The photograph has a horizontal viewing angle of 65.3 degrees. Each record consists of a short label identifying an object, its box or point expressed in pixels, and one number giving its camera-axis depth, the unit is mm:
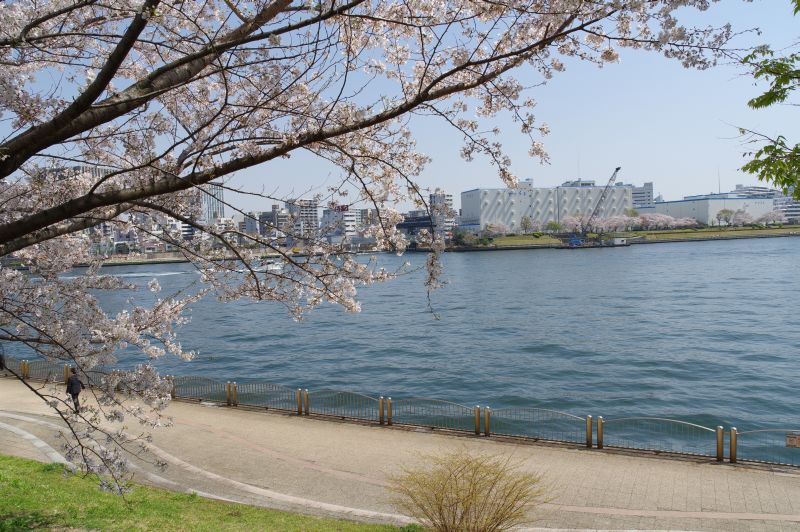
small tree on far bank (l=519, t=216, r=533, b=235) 160488
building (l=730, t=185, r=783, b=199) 183662
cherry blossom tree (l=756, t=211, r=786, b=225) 168012
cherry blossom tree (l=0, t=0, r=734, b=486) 4535
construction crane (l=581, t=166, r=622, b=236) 155125
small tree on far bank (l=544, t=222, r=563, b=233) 153250
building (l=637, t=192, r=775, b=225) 172375
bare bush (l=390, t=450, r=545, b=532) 6906
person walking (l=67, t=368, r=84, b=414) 14344
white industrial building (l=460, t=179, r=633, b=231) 163125
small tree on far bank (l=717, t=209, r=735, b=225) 162750
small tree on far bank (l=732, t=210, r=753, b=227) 165625
